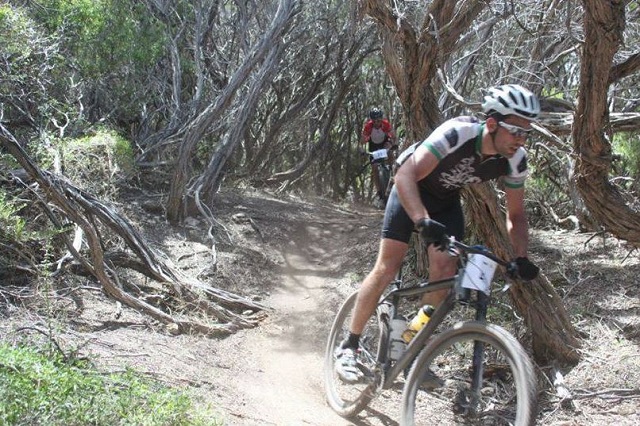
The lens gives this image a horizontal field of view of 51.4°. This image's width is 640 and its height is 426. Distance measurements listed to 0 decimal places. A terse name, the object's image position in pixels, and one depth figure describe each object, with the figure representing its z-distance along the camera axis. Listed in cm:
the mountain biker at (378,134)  1059
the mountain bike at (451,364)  315
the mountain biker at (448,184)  330
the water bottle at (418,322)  363
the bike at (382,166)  1042
